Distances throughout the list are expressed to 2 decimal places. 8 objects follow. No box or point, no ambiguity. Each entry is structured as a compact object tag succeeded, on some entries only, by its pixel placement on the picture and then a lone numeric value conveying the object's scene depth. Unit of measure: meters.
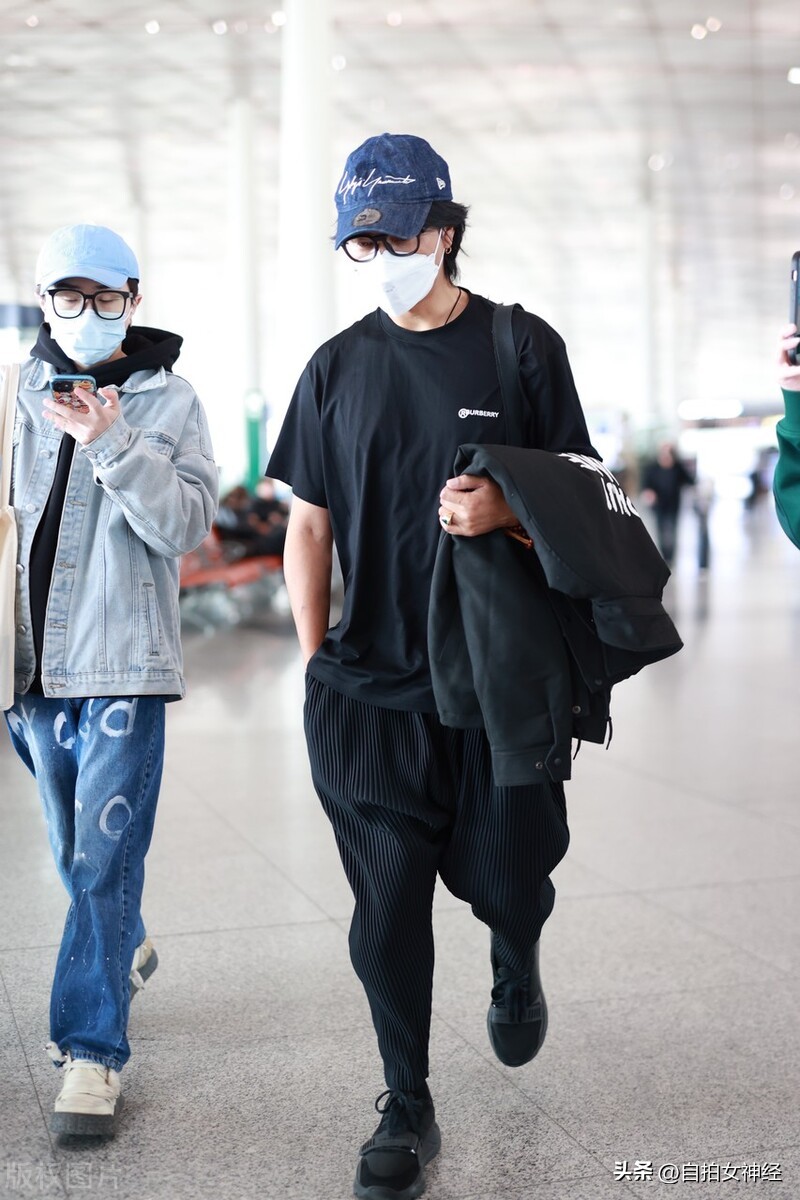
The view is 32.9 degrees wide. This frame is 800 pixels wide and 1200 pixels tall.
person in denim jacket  3.07
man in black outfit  2.78
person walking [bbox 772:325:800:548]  2.98
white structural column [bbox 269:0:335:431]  14.59
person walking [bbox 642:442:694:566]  21.16
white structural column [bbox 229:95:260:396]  25.22
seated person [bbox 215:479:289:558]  16.31
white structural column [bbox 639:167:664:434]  36.27
